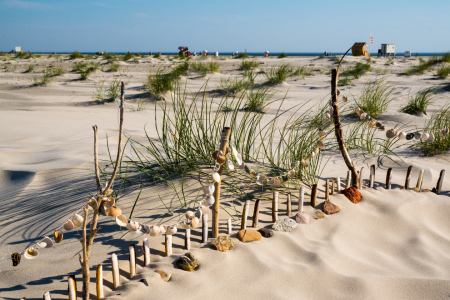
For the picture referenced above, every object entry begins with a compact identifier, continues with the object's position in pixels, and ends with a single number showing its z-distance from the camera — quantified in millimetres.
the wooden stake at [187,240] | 1586
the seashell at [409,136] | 2131
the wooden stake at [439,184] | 2316
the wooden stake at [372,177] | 2363
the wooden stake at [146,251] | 1475
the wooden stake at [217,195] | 1410
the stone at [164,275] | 1405
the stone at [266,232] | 1731
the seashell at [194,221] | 1367
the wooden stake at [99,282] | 1266
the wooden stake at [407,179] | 2313
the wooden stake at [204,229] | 1613
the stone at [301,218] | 1874
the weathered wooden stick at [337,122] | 1836
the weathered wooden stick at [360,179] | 2282
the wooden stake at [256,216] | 1780
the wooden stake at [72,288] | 1195
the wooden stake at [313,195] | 1973
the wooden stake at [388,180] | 2328
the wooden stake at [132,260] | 1388
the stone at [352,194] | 2137
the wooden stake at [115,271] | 1317
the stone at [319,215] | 1938
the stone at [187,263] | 1465
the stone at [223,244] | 1594
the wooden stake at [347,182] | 2259
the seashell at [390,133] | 2085
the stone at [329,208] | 1996
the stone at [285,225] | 1798
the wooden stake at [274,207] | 1862
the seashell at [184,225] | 1371
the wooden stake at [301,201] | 1904
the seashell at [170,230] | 1331
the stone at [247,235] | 1680
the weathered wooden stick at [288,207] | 1908
